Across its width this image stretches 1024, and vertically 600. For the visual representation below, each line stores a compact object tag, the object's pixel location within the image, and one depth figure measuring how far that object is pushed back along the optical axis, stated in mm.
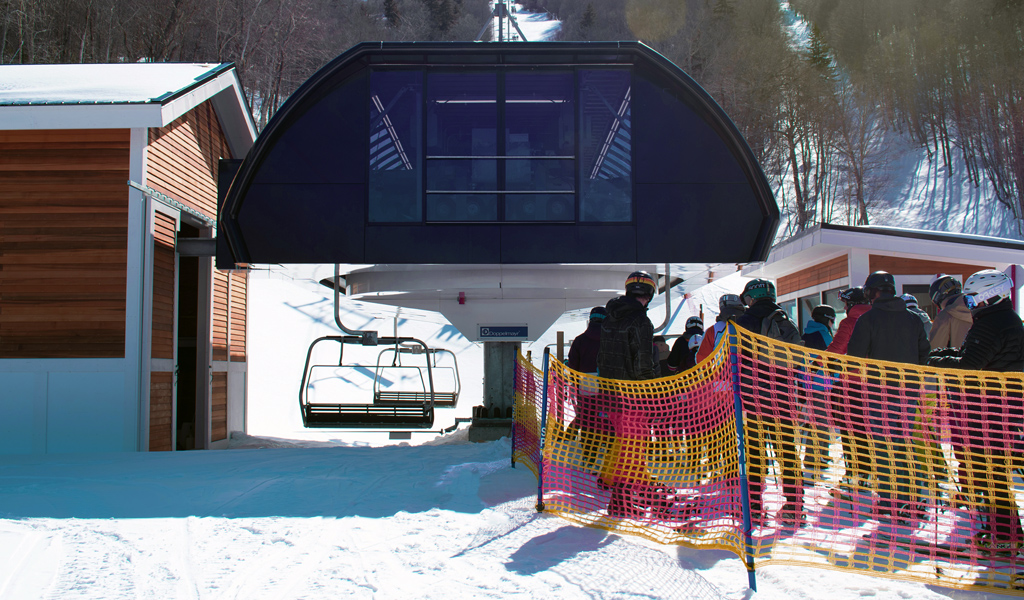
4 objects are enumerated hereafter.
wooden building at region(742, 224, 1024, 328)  11125
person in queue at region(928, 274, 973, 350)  5695
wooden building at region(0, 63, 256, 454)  8766
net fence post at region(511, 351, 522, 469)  7680
